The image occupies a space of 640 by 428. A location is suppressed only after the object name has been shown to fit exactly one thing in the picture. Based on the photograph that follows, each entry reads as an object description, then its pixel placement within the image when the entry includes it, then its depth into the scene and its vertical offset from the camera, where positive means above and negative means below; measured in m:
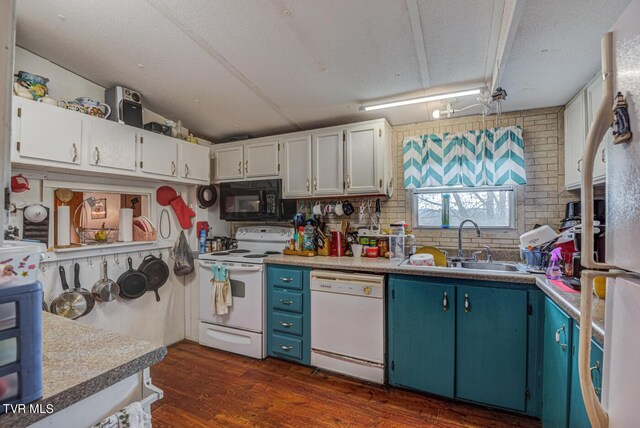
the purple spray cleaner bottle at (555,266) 1.85 -0.34
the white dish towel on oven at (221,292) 2.85 -0.78
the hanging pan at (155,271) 2.93 -0.59
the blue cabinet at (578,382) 1.01 -0.68
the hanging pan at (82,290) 2.42 -0.64
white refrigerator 0.61 -0.07
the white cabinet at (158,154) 2.68 +0.56
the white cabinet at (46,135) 1.91 +0.54
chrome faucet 2.58 -0.18
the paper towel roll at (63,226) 2.34 -0.10
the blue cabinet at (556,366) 1.33 -0.78
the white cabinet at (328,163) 2.89 +0.50
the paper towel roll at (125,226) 2.79 -0.12
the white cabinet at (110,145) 2.29 +0.57
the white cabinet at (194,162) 3.04 +0.55
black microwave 3.15 +0.12
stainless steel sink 2.47 -0.45
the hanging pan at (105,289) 2.55 -0.67
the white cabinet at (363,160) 2.74 +0.51
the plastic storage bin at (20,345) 0.62 -0.28
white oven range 2.78 -0.93
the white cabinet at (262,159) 3.18 +0.60
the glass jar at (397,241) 2.71 -0.26
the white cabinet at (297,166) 3.04 +0.49
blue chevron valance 2.54 +0.50
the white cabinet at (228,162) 3.36 +0.59
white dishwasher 2.31 -0.92
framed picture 2.66 +0.03
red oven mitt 3.21 +0.01
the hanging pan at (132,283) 2.73 -0.67
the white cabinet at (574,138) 2.10 +0.57
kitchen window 2.67 +0.07
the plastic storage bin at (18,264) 0.63 -0.11
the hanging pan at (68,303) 2.28 -0.72
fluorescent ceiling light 2.27 +0.93
